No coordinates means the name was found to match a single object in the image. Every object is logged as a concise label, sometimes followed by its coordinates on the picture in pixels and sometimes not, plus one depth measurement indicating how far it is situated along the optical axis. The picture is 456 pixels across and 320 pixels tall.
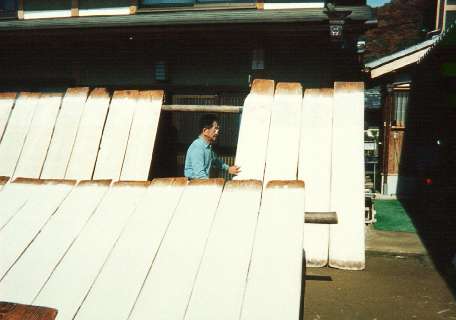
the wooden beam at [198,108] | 2.93
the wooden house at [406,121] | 11.06
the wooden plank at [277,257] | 1.26
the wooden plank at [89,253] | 1.41
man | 5.21
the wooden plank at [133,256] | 1.37
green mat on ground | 8.71
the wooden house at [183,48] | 7.43
